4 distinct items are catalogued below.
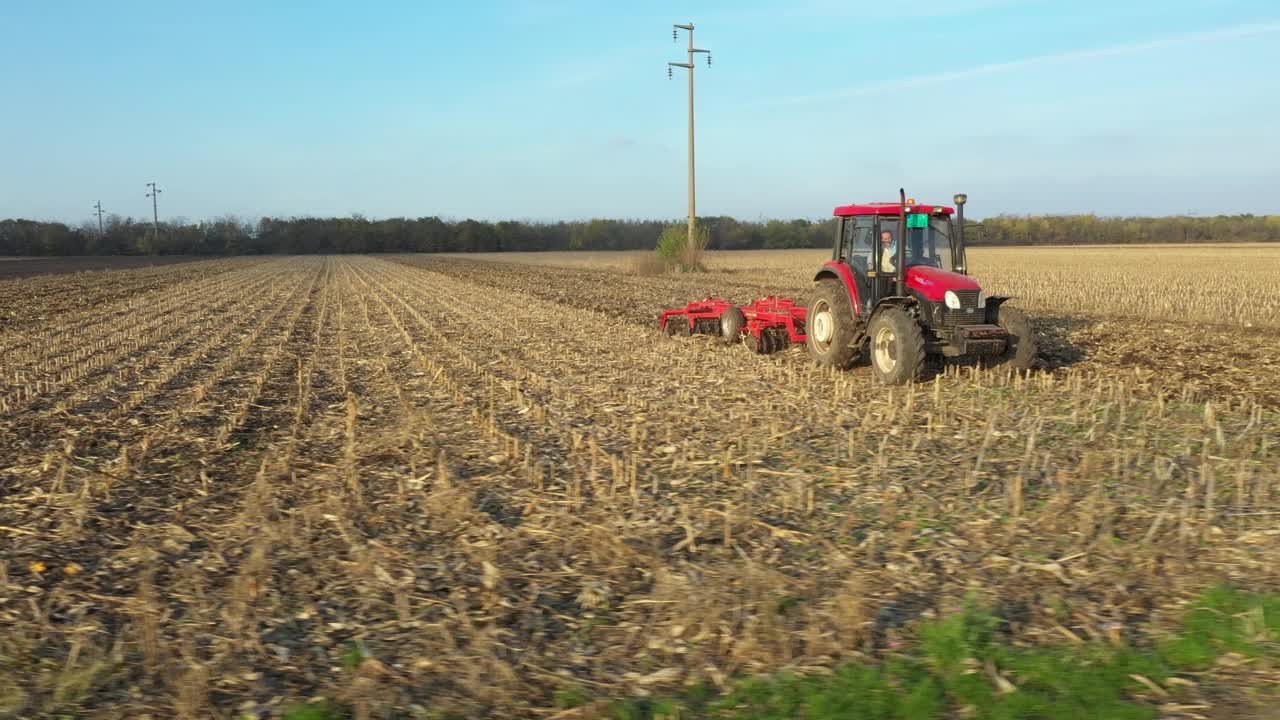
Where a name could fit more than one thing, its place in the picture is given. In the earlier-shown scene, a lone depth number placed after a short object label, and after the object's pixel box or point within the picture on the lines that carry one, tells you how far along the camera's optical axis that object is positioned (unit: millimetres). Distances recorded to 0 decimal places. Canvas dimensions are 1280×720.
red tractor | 10570
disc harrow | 13391
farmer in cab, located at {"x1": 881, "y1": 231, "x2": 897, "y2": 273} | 11305
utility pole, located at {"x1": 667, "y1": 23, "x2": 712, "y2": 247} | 37062
